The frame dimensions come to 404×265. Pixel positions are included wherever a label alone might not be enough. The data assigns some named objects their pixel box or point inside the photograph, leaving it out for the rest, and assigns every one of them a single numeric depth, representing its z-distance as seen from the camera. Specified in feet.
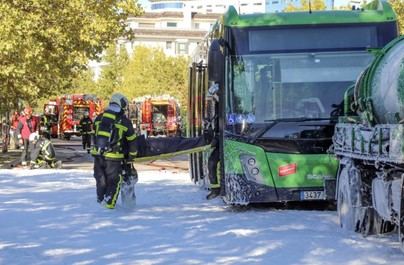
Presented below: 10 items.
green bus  38.42
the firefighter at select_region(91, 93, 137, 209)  41.04
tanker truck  27.04
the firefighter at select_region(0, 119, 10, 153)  116.74
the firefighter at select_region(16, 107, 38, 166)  86.13
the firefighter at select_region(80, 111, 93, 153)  123.75
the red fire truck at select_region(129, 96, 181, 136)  183.52
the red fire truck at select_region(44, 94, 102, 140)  185.78
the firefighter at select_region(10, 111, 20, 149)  125.74
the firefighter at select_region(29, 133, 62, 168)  76.74
